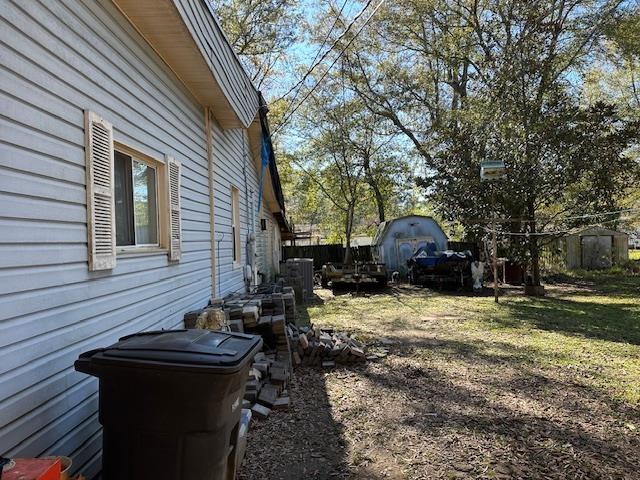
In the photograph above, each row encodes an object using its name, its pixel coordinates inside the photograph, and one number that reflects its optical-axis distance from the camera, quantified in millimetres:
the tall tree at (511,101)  12594
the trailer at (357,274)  15183
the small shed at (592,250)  22594
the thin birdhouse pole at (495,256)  11664
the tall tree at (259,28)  19156
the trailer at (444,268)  14758
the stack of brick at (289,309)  7092
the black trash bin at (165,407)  2121
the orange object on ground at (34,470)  1534
